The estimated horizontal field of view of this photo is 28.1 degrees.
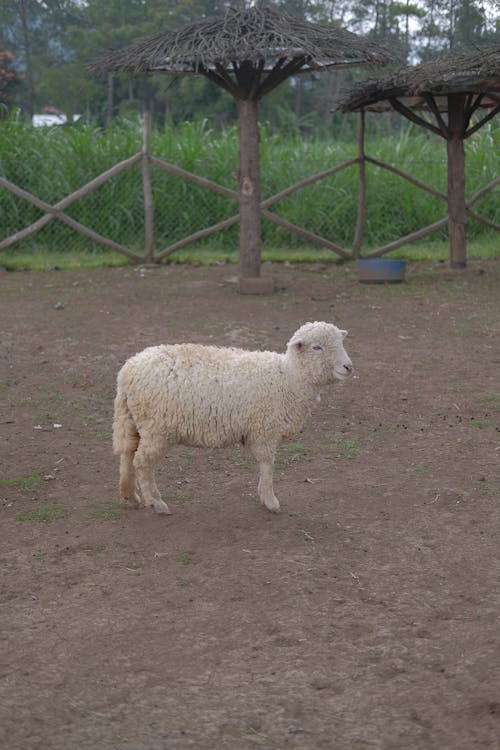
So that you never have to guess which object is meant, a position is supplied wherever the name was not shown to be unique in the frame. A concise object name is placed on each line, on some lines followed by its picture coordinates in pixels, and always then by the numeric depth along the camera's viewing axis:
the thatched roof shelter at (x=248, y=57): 10.09
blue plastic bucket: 12.02
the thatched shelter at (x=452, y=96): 11.28
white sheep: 5.05
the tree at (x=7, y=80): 22.06
